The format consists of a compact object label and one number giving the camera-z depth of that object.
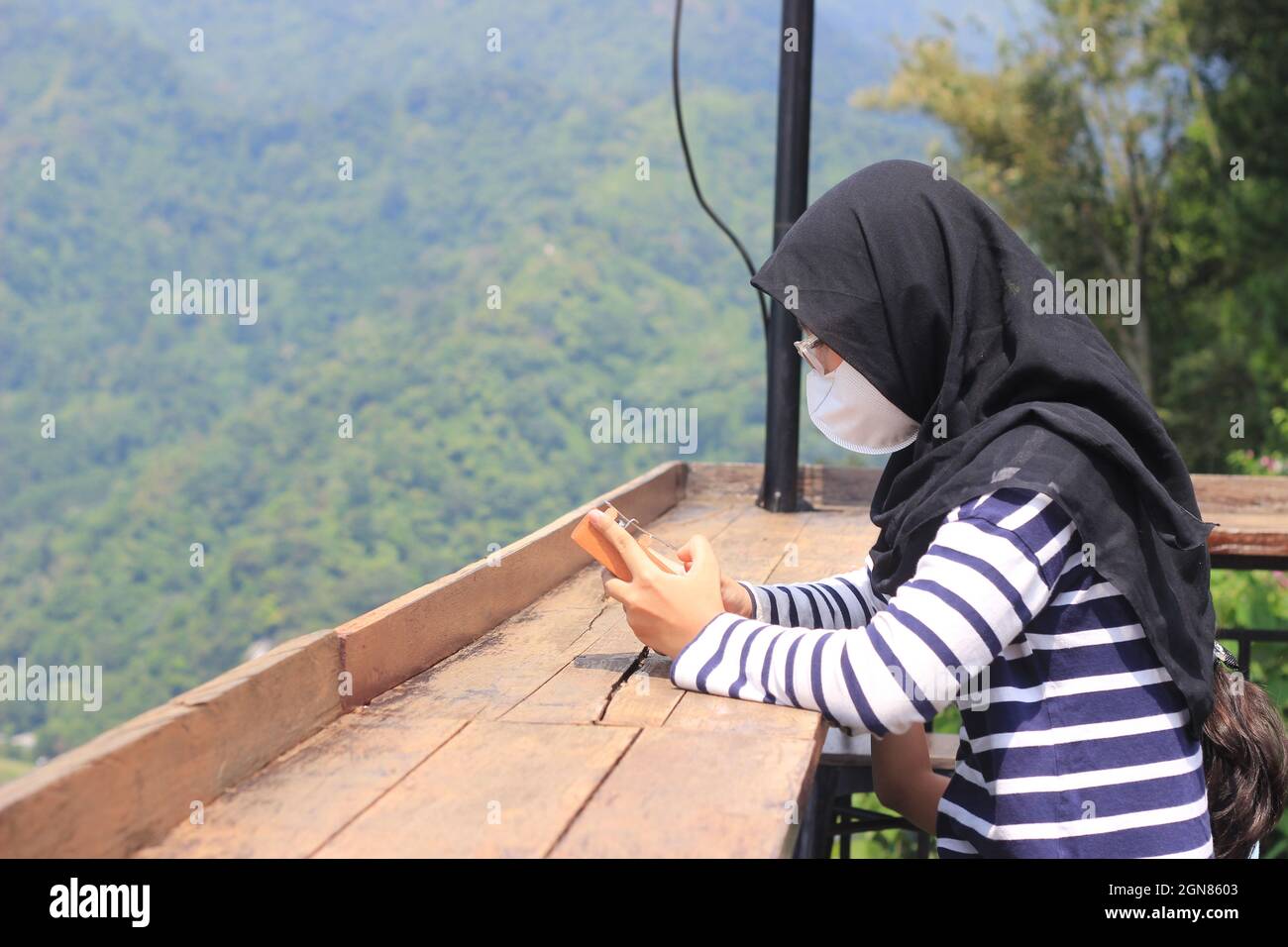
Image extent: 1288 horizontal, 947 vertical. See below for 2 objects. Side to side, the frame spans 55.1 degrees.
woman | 1.34
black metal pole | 3.01
